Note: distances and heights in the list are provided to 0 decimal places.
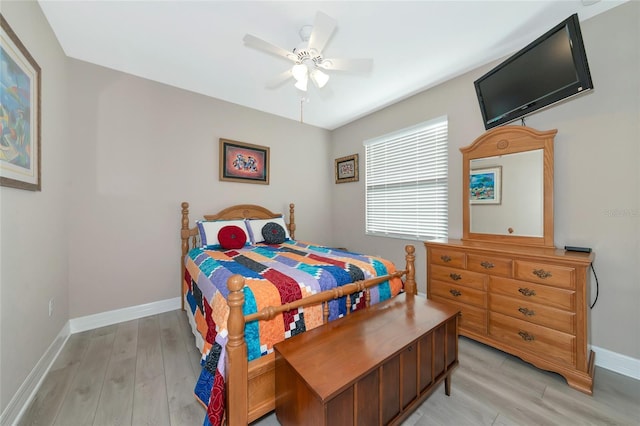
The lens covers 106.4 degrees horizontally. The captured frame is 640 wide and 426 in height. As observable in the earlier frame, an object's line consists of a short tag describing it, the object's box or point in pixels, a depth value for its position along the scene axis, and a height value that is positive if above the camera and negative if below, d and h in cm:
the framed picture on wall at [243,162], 331 +74
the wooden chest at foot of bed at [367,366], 100 -73
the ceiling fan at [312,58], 167 +124
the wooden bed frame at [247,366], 113 -78
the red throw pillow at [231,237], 271 -28
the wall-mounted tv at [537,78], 164 +107
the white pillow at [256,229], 311 -22
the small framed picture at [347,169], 400 +76
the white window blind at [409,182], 293 +41
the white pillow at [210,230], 280 -20
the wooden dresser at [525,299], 162 -70
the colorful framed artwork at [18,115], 135 +63
